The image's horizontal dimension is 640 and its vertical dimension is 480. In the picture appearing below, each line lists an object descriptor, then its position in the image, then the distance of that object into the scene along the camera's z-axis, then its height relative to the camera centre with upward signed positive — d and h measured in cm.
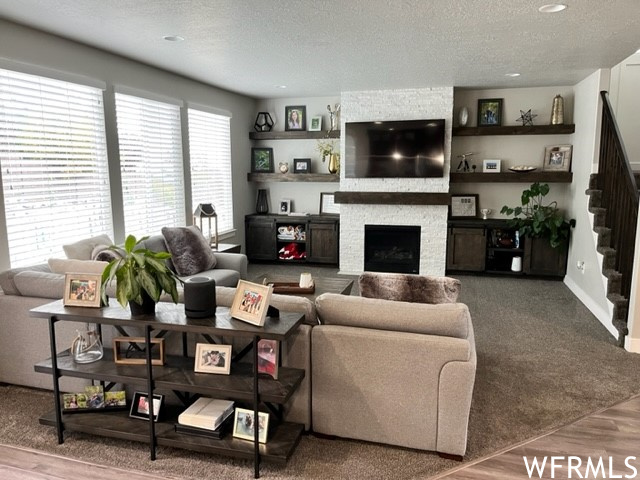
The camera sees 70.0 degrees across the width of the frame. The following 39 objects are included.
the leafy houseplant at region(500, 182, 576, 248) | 580 -47
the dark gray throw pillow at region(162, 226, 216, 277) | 455 -67
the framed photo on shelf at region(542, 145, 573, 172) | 611 +34
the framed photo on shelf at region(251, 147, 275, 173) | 740 +40
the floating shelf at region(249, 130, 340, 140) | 693 +75
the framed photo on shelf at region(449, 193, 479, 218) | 664 -33
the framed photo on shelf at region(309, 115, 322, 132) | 703 +91
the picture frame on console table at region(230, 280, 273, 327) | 215 -57
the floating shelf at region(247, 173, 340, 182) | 693 +10
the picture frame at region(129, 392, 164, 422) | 247 -122
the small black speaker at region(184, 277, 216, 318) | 226 -56
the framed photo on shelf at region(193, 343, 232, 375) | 232 -89
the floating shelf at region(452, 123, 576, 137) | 596 +70
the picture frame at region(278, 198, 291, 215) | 741 -36
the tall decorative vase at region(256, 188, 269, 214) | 752 -30
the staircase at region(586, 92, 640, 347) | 404 -30
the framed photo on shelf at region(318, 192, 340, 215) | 720 -34
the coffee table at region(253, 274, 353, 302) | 393 -93
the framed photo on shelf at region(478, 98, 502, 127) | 634 +98
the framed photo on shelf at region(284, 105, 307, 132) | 711 +102
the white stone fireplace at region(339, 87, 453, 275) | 618 -5
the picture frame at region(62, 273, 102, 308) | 246 -57
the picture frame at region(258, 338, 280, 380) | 229 -87
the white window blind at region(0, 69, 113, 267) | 353 +17
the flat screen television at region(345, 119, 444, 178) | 620 +47
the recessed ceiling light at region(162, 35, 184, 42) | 378 +122
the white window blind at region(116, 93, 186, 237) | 470 +22
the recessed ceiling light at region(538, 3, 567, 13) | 305 +118
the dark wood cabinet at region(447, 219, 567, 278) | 616 -93
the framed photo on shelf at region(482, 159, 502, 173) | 644 +24
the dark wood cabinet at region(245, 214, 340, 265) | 693 -84
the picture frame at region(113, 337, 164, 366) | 244 -93
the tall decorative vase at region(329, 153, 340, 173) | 693 +32
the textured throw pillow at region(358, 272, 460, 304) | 286 -65
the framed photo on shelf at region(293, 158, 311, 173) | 718 +29
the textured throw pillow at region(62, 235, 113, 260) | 368 -52
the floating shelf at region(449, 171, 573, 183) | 598 +8
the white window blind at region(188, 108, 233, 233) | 593 +30
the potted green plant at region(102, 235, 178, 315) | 226 -47
